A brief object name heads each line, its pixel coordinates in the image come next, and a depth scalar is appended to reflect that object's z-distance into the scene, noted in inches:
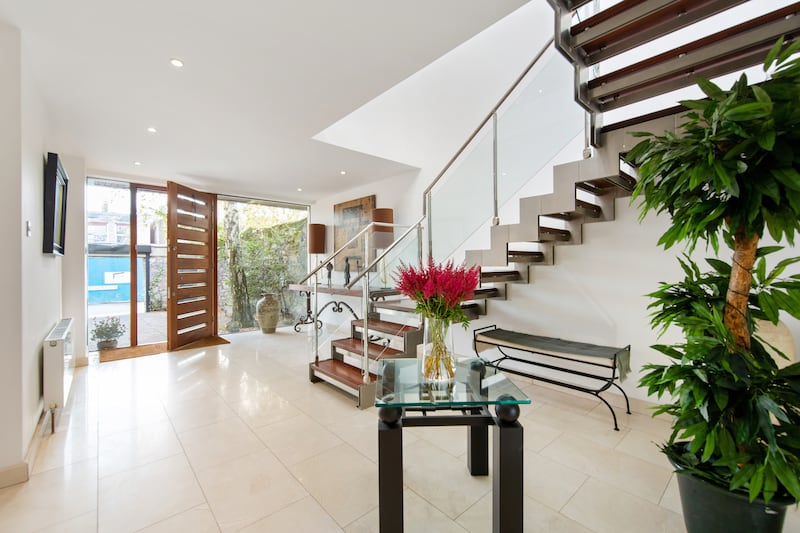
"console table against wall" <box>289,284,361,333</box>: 142.7
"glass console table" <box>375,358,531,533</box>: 58.6
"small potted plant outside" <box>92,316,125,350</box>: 200.7
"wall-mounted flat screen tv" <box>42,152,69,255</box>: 107.3
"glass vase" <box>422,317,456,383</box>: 71.4
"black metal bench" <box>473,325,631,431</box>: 105.9
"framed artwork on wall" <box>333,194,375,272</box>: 219.9
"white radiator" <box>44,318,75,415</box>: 105.2
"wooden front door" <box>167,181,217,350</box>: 201.2
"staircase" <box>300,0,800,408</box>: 72.5
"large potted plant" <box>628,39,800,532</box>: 45.5
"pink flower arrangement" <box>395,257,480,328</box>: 66.7
